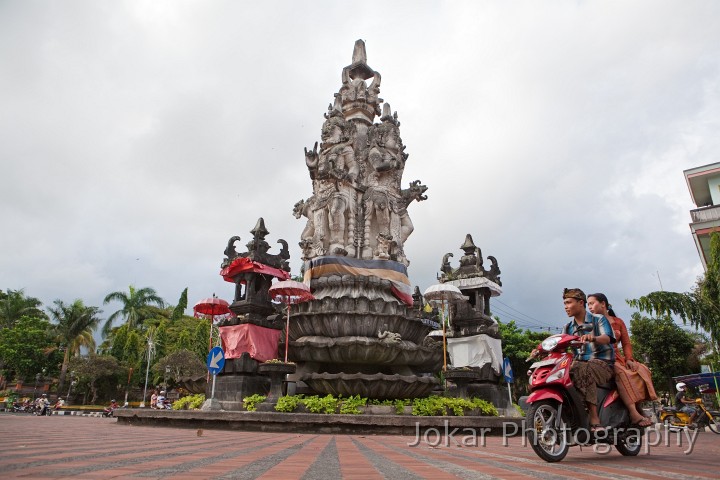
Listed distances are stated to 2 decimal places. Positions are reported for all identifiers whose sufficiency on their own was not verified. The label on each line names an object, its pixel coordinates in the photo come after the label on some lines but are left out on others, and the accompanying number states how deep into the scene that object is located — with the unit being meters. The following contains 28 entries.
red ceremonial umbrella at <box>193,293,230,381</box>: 14.95
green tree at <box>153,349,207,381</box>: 33.34
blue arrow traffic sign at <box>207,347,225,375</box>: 12.63
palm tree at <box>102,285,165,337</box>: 44.72
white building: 27.11
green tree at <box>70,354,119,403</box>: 34.62
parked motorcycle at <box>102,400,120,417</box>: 25.25
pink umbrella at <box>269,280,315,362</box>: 12.41
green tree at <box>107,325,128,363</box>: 39.78
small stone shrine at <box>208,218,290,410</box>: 12.76
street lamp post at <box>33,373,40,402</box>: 35.43
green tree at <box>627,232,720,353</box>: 18.67
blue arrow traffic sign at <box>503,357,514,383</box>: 15.20
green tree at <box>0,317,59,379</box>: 35.06
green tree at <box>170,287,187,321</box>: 48.02
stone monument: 12.34
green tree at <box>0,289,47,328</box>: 41.31
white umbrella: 14.56
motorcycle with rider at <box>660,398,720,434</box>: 12.39
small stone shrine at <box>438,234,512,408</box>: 15.52
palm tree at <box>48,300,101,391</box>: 39.25
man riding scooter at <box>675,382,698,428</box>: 12.26
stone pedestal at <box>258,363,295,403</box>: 11.23
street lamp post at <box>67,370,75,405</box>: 35.36
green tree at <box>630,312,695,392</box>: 25.08
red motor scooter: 4.28
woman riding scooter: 4.70
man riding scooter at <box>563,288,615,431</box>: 4.55
